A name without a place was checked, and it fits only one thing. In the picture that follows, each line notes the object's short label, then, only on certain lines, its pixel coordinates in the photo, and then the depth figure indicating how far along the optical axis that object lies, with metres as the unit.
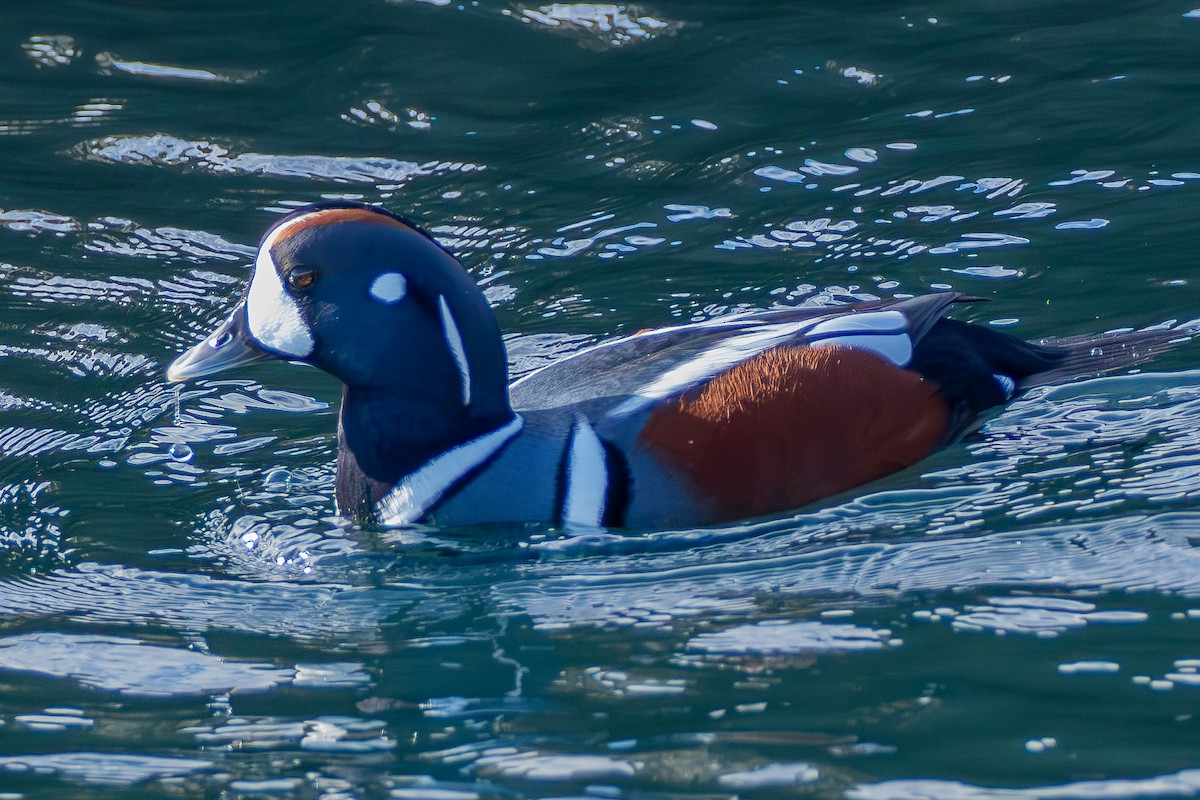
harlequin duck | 9.20
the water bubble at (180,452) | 11.02
